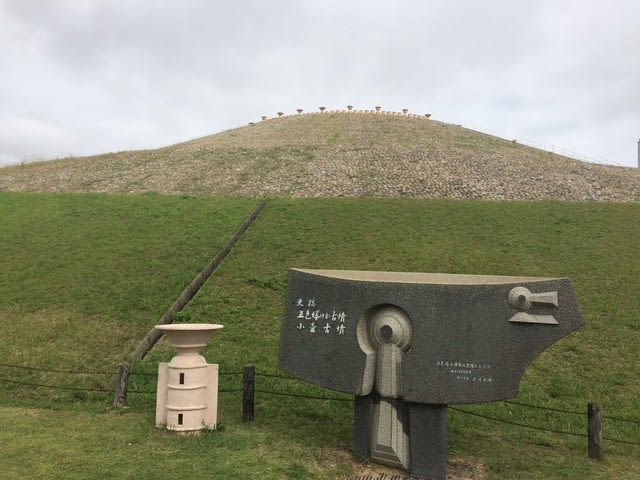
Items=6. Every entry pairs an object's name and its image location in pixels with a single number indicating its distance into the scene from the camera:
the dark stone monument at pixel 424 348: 5.95
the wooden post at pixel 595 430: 6.93
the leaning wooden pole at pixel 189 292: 11.03
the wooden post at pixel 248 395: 8.02
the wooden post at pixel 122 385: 8.65
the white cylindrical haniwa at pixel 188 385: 7.23
